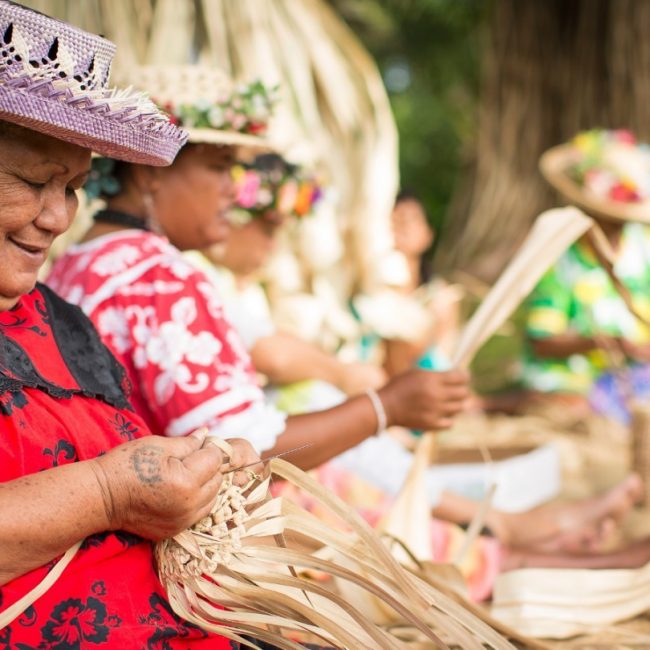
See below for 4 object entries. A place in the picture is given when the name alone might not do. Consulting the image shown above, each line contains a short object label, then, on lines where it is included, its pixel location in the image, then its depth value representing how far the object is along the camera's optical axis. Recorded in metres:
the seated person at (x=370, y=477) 3.27
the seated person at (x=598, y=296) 5.98
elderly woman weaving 1.47
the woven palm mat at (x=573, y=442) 4.90
